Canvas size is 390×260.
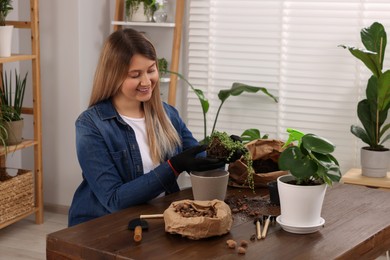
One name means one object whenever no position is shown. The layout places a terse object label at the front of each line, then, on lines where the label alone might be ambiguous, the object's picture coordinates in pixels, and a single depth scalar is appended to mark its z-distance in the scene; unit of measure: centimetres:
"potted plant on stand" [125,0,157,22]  480
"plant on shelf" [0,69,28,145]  462
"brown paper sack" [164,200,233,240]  225
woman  274
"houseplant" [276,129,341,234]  228
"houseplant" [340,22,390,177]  410
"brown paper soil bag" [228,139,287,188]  291
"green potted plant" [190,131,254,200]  262
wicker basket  455
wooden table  215
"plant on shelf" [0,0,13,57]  449
